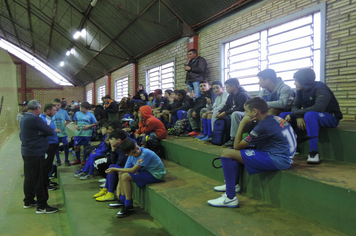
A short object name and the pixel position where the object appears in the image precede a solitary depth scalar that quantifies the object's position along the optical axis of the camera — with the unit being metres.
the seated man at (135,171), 2.83
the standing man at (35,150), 3.40
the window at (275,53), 4.29
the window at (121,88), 12.96
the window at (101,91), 17.67
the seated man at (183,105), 5.45
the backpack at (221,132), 3.85
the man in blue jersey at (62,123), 5.29
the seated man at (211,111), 4.28
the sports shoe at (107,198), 3.28
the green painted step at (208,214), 1.77
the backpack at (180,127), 5.25
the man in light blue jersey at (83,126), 5.33
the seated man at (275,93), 3.23
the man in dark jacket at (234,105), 3.51
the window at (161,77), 8.81
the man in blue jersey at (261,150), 2.23
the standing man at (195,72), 6.25
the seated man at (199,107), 4.93
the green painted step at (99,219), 2.41
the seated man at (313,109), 2.71
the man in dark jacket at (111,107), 8.85
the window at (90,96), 21.03
